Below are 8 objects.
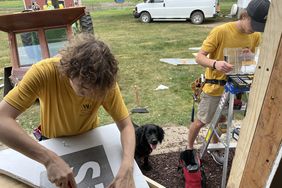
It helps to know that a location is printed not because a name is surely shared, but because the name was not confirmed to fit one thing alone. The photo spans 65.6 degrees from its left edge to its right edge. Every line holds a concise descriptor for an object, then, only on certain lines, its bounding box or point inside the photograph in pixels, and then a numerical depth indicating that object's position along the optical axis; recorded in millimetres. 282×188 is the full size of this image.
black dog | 2214
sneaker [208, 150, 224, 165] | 2346
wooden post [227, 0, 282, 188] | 713
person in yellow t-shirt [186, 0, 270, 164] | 1747
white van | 9914
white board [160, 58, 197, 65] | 5225
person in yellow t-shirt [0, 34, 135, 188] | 951
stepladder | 1616
